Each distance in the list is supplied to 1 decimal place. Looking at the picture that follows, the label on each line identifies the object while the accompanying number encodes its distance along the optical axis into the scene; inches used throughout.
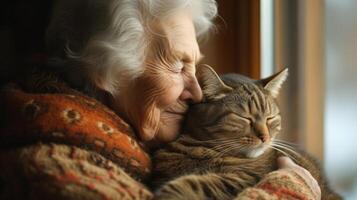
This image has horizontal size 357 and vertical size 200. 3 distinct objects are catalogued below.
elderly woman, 36.0
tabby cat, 42.9
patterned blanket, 35.1
